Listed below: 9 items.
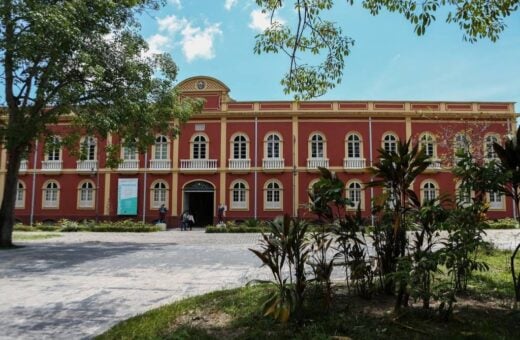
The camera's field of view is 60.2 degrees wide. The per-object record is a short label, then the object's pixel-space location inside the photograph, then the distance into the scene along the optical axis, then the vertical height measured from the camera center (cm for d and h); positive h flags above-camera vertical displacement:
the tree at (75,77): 1117 +381
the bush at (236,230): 2286 -108
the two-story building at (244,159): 2881 +323
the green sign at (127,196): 2903 +81
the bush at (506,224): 2430 -81
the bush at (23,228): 2437 -108
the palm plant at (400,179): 445 +30
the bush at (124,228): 2355 -103
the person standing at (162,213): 2779 -28
